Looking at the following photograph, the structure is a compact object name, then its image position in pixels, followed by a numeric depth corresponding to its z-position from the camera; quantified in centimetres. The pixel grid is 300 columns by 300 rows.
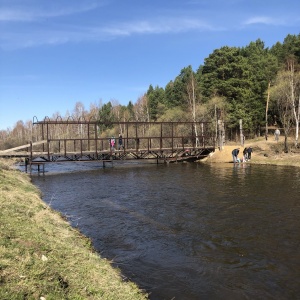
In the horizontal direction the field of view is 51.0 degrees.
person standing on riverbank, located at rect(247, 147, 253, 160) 3559
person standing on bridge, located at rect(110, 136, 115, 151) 3716
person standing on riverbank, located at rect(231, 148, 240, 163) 3484
